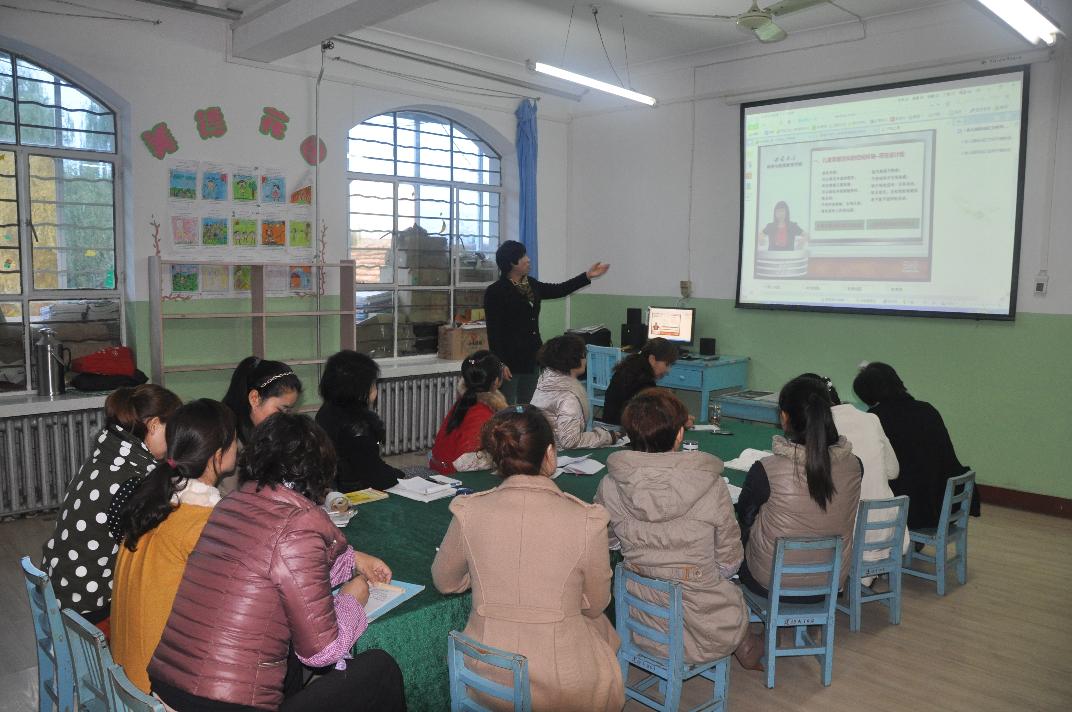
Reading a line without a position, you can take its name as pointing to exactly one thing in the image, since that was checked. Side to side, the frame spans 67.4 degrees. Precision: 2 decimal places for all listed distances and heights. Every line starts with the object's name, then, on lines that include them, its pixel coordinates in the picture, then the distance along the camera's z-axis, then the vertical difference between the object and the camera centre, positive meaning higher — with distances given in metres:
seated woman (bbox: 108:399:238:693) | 1.96 -0.66
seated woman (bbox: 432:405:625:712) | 1.98 -0.72
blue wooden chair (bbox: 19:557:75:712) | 2.07 -0.97
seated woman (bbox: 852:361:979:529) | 3.80 -0.71
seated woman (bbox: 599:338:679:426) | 4.16 -0.44
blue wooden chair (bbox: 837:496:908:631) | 3.30 -1.06
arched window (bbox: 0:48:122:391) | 4.98 +0.41
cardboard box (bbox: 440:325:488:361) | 7.07 -0.49
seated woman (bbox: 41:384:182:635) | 2.31 -0.72
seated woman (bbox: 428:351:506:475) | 3.69 -0.57
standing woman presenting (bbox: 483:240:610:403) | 5.18 -0.20
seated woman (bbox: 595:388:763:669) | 2.51 -0.74
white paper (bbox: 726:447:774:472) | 3.71 -0.79
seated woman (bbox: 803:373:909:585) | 3.43 -0.67
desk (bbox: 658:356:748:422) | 6.41 -0.70
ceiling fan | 4.62 +1.58
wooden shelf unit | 5.27 -0.21
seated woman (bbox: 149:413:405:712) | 1.75 -0.70
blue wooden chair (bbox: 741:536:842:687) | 2.89 -1.18
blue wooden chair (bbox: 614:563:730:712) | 2.44 -1.13
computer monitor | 6.94 -0.30
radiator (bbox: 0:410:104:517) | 4.77 -1.06
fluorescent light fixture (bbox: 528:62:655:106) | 5.54 +1.50
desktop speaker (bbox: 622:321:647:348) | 7.23 -0.42
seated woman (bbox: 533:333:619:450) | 3.95 -0.55
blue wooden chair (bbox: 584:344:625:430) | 6.55 -0.66
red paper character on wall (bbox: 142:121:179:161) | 5.27 +0.93
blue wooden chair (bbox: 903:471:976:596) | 3.75 -1.16
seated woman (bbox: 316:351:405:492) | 3.20 -0.55
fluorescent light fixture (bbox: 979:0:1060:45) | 3.82 +1.38
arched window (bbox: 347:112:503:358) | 6.74 +0.55
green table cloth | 2.16 -0.86
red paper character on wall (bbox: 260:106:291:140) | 5.83 +1.17
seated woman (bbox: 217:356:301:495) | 3.29 -0.45
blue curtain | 7.47 +1.14
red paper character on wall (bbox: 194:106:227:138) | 5.50 +1.11
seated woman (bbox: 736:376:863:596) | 2.87 -0.69
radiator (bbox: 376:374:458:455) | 6.57 -1.02
